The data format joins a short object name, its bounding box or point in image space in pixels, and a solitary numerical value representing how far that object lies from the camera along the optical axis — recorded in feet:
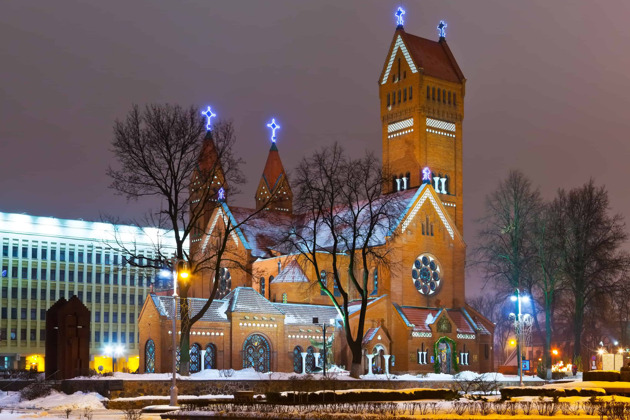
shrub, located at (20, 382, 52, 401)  153.58
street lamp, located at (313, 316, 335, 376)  261.24
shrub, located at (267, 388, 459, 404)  132.16
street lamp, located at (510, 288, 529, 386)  207.62
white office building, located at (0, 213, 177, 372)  383.45
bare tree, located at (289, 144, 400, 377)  208.95
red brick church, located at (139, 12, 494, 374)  246.27
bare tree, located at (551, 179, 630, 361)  242.37
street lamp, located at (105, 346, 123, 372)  394.32
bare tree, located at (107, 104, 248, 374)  184.44
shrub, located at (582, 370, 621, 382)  155.02
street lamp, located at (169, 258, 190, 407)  136.67
